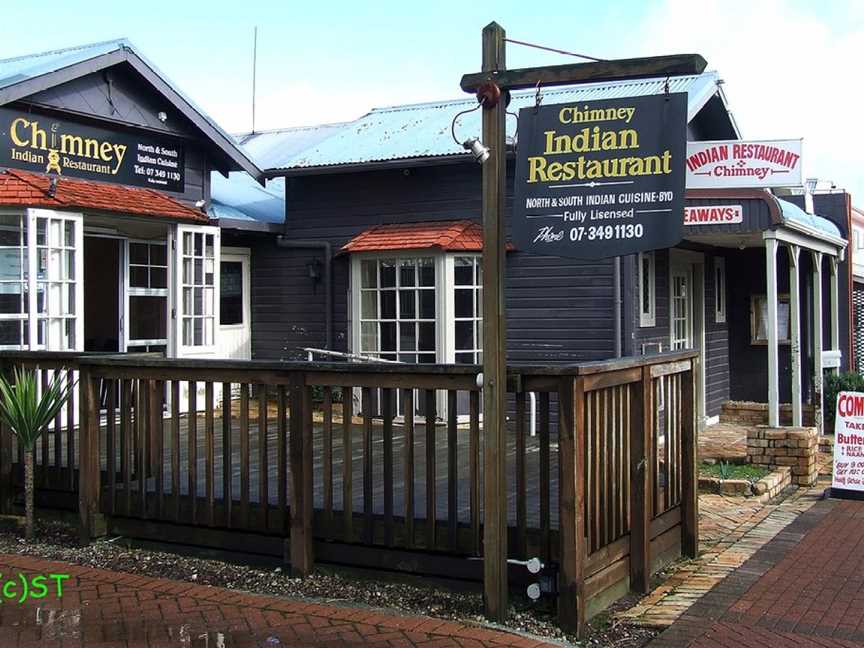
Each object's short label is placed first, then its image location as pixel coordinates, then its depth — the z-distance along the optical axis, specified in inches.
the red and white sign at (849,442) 358.6
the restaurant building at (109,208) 379.9
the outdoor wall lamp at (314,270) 524.7
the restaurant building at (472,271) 447.5
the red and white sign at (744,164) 361.7
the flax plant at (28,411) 266.5
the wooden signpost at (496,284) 197.9
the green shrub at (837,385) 505.0
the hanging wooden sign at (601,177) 190.1
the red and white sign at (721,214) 391.5
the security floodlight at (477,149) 191.9
